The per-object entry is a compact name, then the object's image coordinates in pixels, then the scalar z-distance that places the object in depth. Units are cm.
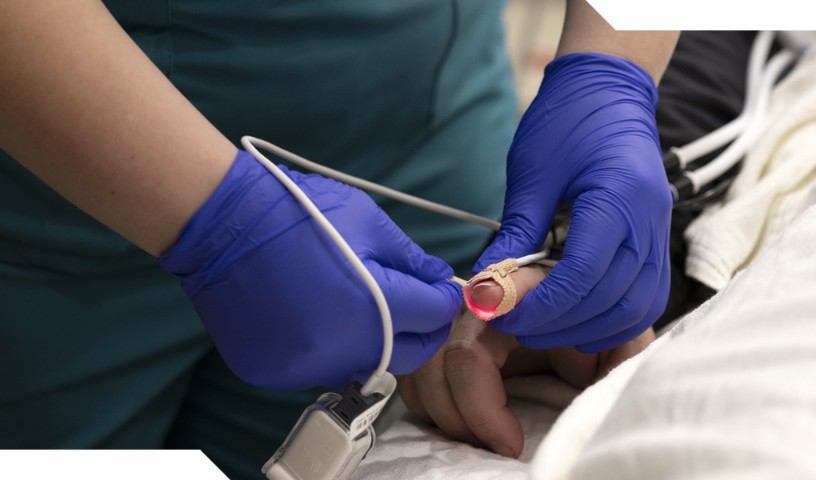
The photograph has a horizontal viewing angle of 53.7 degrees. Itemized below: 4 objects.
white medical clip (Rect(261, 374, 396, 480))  58
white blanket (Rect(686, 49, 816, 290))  88
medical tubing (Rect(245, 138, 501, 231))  72
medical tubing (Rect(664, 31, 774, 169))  91
